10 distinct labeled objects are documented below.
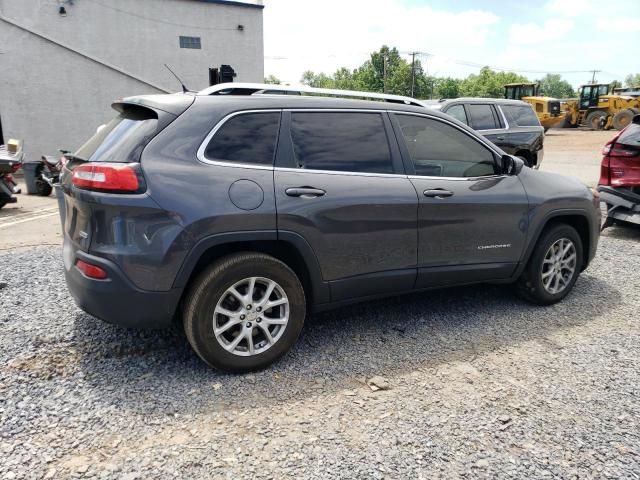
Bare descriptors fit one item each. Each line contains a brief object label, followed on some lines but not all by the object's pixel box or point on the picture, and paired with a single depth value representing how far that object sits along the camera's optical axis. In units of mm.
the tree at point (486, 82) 98000
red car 6191
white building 15180
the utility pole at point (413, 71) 75312
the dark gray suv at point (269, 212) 2699
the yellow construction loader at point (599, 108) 29500
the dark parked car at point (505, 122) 9328
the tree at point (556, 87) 153100
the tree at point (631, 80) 150625
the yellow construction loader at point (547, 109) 30375
